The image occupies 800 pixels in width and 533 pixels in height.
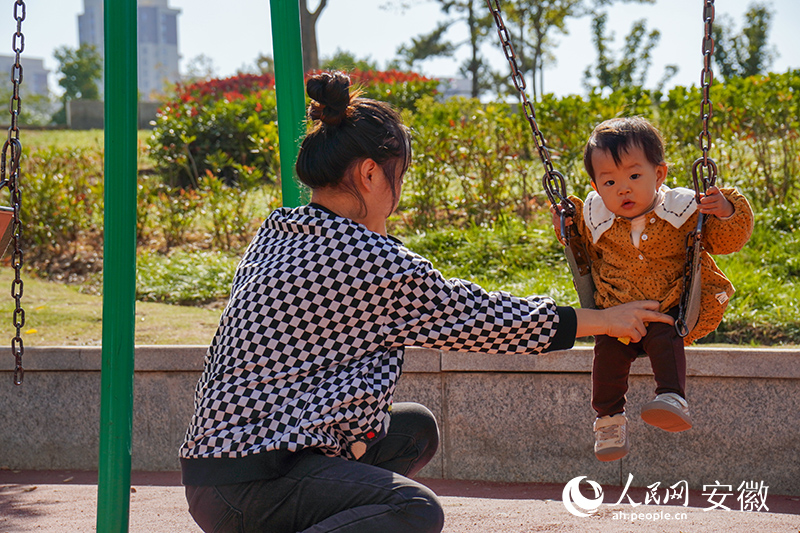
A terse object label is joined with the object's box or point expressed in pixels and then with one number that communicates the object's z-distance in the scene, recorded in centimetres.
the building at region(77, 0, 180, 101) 19362
